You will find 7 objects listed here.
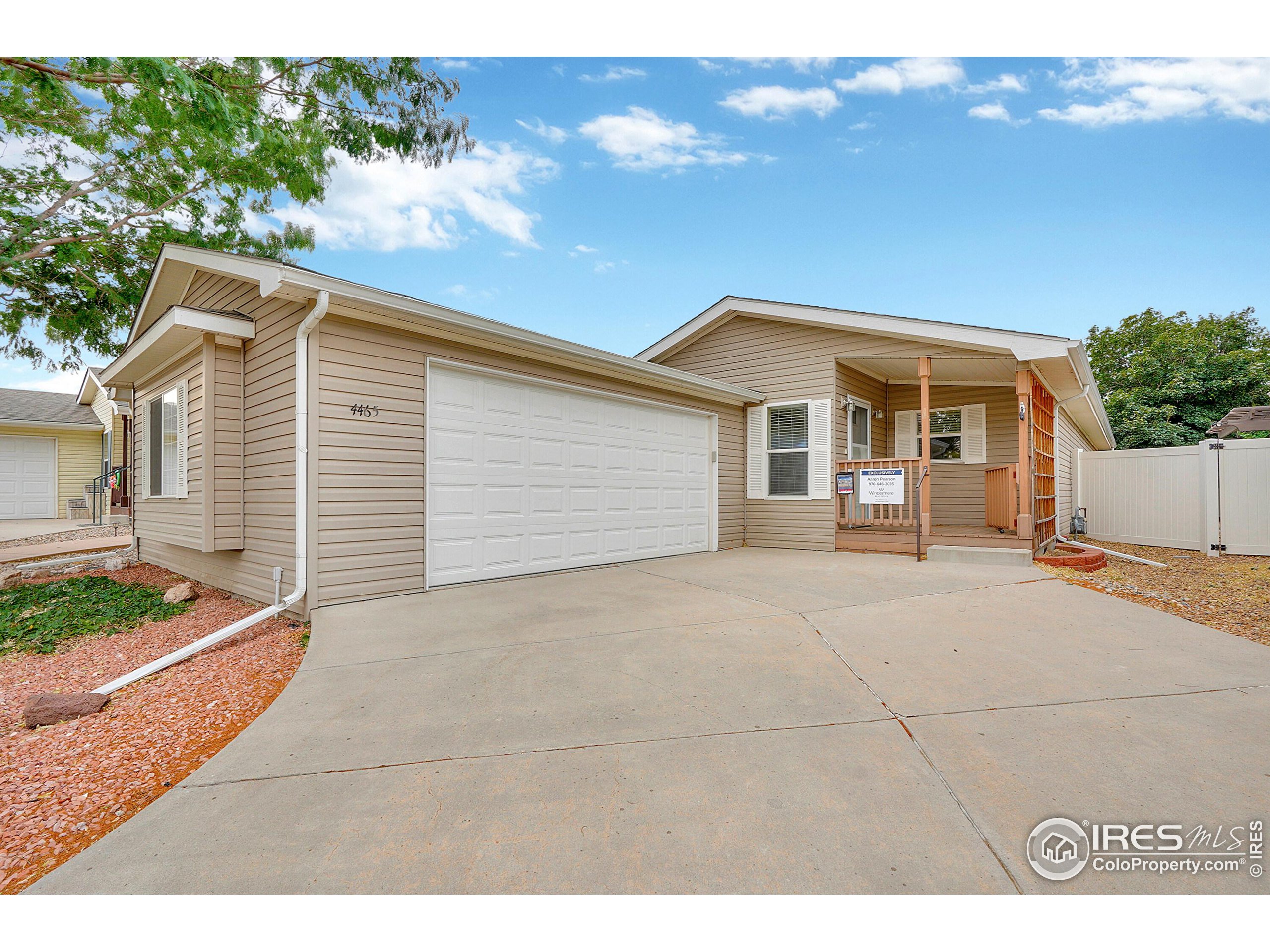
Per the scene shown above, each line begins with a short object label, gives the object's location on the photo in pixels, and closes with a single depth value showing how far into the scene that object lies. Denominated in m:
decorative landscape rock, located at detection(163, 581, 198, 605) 5.80
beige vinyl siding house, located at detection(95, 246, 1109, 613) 4.86
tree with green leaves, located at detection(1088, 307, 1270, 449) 19.58
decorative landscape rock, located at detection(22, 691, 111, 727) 3.00
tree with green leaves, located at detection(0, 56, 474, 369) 8.31
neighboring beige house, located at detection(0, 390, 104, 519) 14.74
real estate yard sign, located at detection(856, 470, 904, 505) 7.84
